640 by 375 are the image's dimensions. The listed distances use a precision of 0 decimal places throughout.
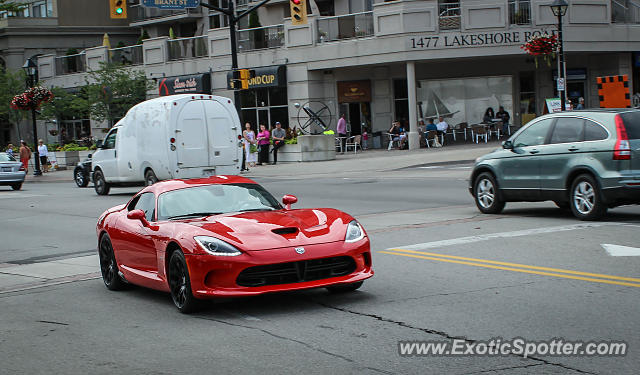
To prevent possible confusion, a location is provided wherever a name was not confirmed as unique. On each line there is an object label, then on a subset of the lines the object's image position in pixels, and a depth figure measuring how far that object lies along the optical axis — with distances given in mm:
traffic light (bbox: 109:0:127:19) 27125
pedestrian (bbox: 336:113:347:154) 42031
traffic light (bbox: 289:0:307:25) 33250
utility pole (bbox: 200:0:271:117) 33219
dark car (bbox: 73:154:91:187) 31141
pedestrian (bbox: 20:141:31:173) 41844
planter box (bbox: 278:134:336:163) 36531
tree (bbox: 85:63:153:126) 50188
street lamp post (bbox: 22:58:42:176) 42562
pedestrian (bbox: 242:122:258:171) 36781
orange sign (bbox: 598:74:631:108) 24659
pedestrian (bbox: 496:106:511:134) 42750
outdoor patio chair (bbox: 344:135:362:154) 41125
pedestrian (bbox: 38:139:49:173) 45812
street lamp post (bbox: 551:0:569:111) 27609
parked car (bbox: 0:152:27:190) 32719
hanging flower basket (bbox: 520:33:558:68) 32469
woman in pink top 37094
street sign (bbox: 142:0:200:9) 27972
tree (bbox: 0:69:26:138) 57062
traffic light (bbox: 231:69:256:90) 33341
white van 23250
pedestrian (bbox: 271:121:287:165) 37219
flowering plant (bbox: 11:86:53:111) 43062
